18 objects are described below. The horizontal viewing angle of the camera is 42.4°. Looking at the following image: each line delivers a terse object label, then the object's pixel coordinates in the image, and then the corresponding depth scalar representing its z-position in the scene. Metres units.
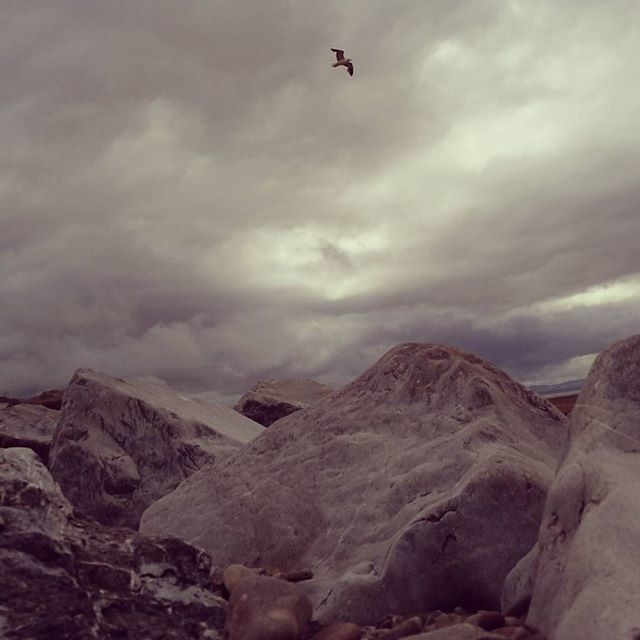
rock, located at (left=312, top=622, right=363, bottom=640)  5.30
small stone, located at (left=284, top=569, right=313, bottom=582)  6.71
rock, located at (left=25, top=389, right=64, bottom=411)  28.47
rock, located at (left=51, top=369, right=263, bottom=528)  10.99
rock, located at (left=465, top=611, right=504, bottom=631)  5.01
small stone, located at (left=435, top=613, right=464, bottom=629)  5.25
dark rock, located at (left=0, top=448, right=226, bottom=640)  5.06
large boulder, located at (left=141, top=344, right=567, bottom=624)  5.93
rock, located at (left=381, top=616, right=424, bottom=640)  5.18
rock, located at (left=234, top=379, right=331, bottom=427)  17.86
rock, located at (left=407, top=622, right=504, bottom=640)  4.52
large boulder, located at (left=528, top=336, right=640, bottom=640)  4.12
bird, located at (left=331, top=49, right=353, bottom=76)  9.49
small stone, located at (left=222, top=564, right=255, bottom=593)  6.15
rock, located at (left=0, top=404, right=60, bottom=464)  15.48
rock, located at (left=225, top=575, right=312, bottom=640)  5.25
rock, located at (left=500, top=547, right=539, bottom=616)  5.16
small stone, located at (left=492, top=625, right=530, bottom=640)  4.58
